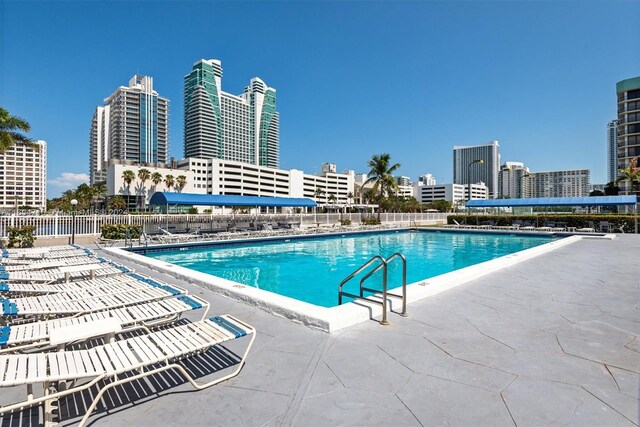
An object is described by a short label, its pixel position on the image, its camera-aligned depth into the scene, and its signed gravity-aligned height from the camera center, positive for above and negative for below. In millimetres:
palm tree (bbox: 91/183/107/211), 69125 +4032
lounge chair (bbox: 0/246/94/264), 7402 -1042
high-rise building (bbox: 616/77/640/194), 50375 +13915
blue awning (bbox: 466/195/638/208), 22378 +614
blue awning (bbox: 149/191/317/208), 17712 +600
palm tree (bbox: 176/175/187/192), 82500 +7274
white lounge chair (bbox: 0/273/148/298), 4548 -1104
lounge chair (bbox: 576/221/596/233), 20422 -1228
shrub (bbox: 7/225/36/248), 12359 -1051
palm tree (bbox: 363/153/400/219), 35094 +4333
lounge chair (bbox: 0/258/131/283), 5051 -1075
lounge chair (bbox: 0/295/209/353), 2707 -1100
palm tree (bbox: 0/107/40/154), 15977 +4173
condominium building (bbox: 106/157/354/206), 75312 +8832
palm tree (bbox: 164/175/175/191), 79562 +7189
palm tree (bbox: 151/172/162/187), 76650 +7793
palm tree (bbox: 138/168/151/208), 75138 +7498
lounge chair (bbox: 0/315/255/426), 2064 -1086
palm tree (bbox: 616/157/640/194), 22155 +3439
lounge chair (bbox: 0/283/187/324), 3439 -1084
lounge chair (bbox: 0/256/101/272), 5961 -1055
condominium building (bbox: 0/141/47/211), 103375 +10514
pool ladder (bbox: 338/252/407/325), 4055 -1202
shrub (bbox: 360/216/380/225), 29341 -998
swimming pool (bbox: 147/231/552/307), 9094 -1918
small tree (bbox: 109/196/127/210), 61303 +1185
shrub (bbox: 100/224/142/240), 14867 -982
